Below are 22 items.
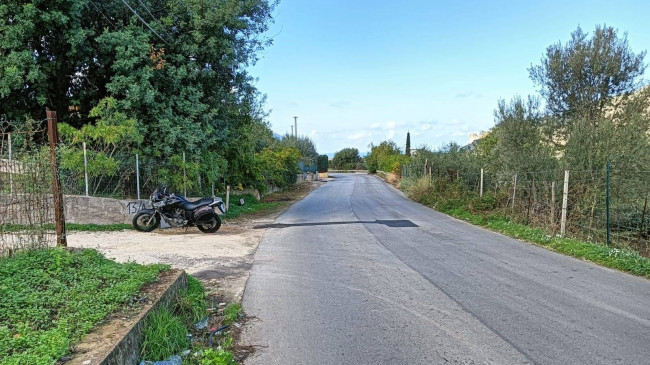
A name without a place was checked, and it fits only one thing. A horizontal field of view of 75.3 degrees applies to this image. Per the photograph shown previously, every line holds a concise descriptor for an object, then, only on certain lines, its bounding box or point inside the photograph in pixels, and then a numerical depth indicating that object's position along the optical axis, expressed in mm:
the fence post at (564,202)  10156
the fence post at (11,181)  5566
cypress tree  70794
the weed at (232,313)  4895
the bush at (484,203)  15586
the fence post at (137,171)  12383
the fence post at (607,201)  8841
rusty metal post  5734
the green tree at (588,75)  17531
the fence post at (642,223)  8648
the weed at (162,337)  3756
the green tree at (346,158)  89625
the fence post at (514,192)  13670
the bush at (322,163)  69500
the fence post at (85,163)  11414
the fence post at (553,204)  10665
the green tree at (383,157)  50362
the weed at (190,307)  4869
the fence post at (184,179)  13481
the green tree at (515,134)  15682
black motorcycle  11492
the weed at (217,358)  3609
